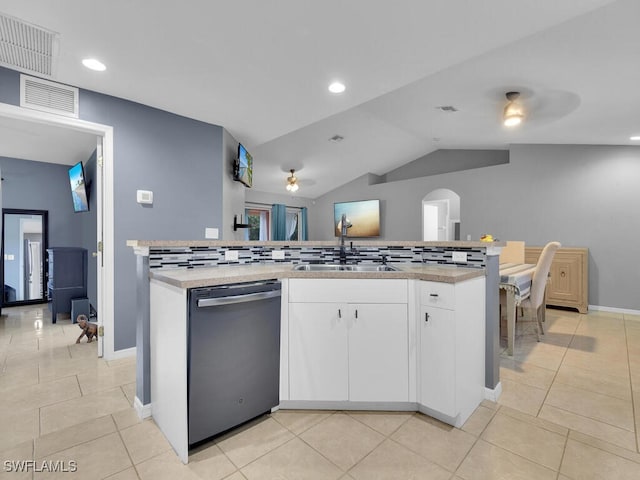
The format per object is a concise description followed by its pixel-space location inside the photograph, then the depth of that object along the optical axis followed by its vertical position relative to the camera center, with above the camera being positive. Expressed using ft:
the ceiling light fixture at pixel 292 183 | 20.49 +3.73
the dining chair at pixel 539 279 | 9.69 -1.41
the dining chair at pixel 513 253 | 13.37 -0.71
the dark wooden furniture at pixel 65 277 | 13.10 -1.71
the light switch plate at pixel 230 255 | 7.15 -0.39
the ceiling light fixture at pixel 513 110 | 10.63 +4.53
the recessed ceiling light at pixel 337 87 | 8.63 +4.37
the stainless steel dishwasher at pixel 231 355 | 4.84 -2.02
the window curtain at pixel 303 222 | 26.91 +1.42
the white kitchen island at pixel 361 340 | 5.82 -1.99
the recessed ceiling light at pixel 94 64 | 7.16 +4.22
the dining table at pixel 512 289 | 8.46 -1.53
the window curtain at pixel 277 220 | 25.04 +1.50
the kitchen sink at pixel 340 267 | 7.11 -0.71
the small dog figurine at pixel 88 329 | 10.17 -3.01
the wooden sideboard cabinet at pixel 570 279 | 14.24 -2.04
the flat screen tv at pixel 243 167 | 12.12 +2.94
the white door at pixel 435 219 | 21.33 +1.31
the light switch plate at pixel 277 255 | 7.64 -0.42
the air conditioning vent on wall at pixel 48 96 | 7.75 +3.77
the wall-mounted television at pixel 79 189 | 13.87 +2.38
